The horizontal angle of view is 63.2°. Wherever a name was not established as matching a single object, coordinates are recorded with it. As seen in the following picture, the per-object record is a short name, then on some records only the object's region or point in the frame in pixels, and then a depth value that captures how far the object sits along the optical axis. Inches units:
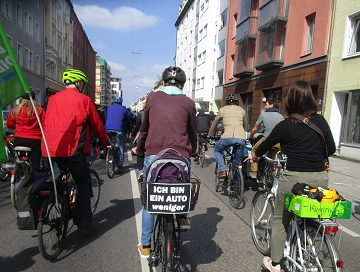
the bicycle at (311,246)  88.0
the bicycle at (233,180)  200.4
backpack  95.9
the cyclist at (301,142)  101.4
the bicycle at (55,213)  117.7
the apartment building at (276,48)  582.9
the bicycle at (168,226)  92.9
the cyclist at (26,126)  193.1
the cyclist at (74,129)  125.6
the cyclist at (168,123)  103.9
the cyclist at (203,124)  390.6
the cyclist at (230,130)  217.0
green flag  104.0
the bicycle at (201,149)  378.0
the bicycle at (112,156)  286.0
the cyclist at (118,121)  299.3
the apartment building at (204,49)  1274.6
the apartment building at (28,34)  935.7
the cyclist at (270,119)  207.5
